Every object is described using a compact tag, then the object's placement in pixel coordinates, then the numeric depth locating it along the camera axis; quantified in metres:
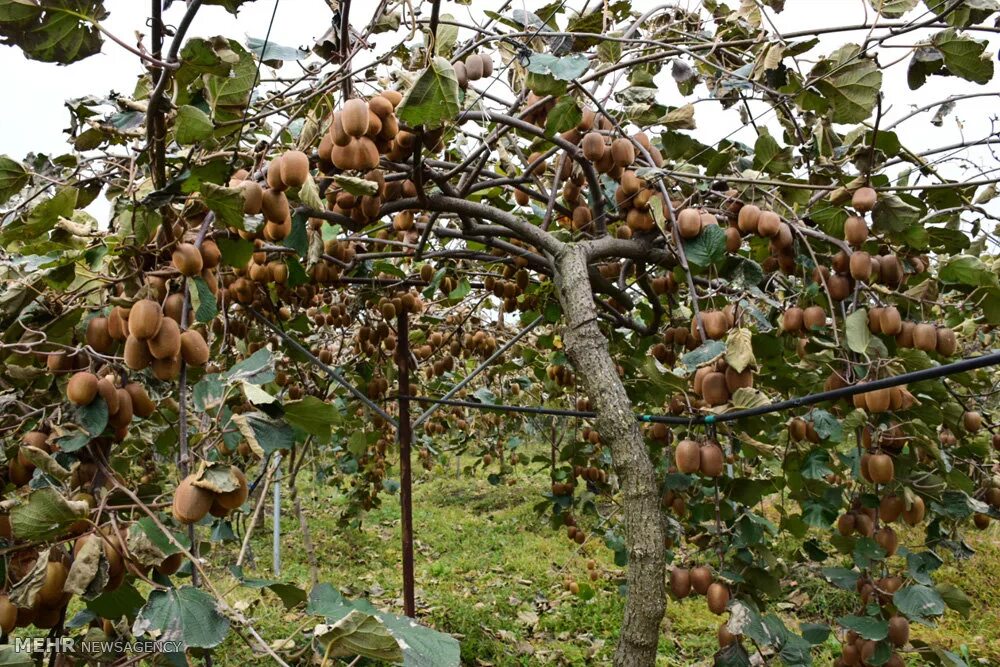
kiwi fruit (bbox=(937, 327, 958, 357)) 1.43
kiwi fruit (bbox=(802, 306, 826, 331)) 1.54
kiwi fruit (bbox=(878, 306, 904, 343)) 1.42
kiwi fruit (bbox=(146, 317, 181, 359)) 0.97
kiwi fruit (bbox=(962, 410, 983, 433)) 1.70
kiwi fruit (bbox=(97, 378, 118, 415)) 1.02
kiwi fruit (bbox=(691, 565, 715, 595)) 1.55
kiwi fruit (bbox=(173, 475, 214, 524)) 0.90
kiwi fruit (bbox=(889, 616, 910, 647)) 1.53
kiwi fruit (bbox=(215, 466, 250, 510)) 0.93
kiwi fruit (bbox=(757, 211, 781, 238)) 1.47
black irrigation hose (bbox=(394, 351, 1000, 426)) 0.90
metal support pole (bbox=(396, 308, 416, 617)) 2.53
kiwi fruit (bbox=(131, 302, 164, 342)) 0.94
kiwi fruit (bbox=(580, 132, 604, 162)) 1.64
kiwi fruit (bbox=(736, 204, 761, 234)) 1.51
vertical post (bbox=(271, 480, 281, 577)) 4.49
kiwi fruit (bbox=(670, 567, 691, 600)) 1.56
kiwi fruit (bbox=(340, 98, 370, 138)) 1.11
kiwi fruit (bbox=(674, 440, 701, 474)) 1.35
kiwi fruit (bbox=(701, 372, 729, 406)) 1.29
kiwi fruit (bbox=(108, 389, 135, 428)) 1.05
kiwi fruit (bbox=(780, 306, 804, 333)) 1.59
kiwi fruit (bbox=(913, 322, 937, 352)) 1.42
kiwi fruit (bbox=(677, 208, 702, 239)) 1.51
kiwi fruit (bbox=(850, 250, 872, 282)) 1.42
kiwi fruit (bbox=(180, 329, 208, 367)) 1.01
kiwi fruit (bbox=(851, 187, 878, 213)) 1.34
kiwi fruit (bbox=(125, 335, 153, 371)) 0.97
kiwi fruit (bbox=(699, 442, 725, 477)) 1.34
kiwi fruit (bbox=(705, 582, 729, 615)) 1.49
